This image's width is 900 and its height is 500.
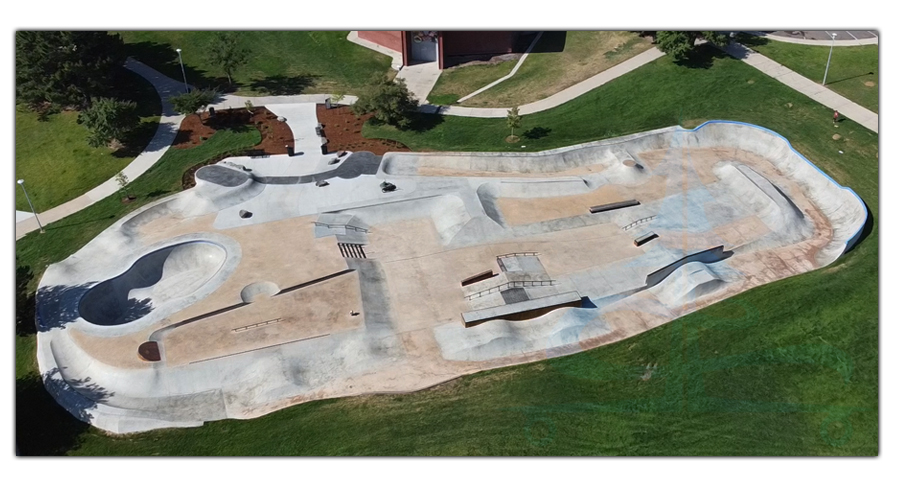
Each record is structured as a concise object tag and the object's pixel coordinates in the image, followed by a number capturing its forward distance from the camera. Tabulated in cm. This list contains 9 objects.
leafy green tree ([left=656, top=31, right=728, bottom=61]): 5697
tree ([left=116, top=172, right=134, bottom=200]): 4734
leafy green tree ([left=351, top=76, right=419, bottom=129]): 5328
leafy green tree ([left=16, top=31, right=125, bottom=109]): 5181
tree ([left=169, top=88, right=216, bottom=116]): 5306
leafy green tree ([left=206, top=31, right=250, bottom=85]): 5706
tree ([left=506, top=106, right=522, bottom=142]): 5176
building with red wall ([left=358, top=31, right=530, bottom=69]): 6197
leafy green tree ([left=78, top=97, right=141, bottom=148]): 4984
